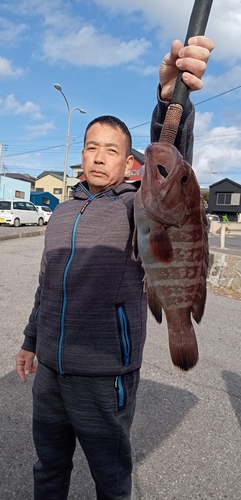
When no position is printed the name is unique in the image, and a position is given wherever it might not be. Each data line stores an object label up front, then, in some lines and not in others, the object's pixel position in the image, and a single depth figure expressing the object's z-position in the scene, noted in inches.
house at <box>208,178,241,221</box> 2230.6
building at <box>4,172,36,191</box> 2453.2
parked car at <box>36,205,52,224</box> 1080.1
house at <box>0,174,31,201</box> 1348.4
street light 869.3
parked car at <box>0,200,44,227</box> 904.9
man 63.7
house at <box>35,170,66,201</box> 2274.9
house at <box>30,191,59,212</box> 1715.1
